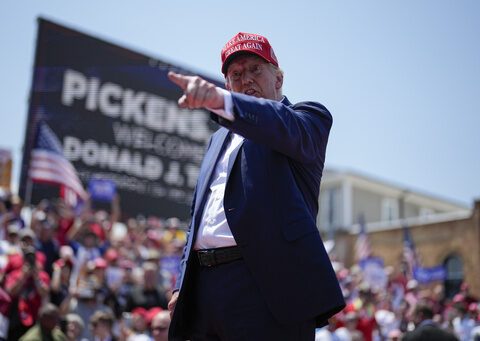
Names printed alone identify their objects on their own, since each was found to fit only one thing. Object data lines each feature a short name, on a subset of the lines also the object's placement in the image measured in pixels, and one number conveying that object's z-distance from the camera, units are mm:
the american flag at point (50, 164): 11984
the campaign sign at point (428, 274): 17438
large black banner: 12969
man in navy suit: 1929
